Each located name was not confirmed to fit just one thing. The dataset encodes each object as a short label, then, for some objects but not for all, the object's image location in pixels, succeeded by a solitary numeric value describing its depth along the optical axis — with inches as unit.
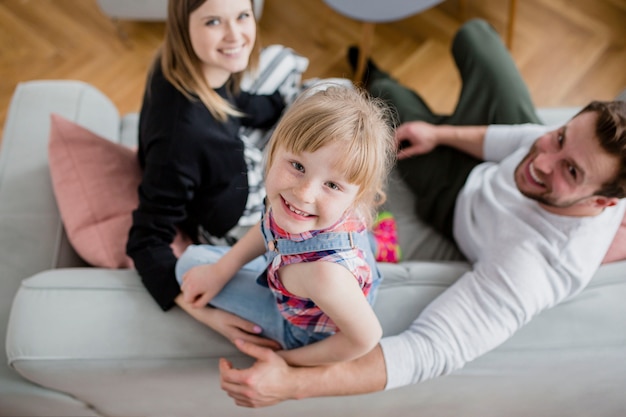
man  41.3
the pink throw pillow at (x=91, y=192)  47.0
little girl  31.6
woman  43.6
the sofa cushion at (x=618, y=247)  47.7
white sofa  40.7
